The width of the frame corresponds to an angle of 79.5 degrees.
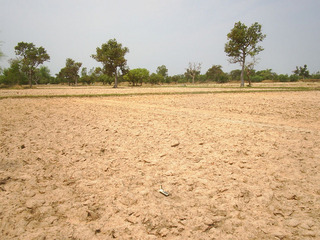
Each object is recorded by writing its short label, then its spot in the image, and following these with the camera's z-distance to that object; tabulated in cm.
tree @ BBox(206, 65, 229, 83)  8355
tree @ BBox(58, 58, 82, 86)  6369
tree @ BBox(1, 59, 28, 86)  4276
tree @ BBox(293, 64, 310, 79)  7455
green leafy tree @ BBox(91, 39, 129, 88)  3822
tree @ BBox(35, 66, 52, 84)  8275
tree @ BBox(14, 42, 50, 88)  4219
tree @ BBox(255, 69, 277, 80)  7419
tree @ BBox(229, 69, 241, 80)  8690
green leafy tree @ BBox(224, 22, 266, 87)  3216
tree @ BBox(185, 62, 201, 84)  6099
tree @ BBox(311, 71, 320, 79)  6795
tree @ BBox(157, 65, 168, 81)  9654
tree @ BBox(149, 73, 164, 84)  6756
